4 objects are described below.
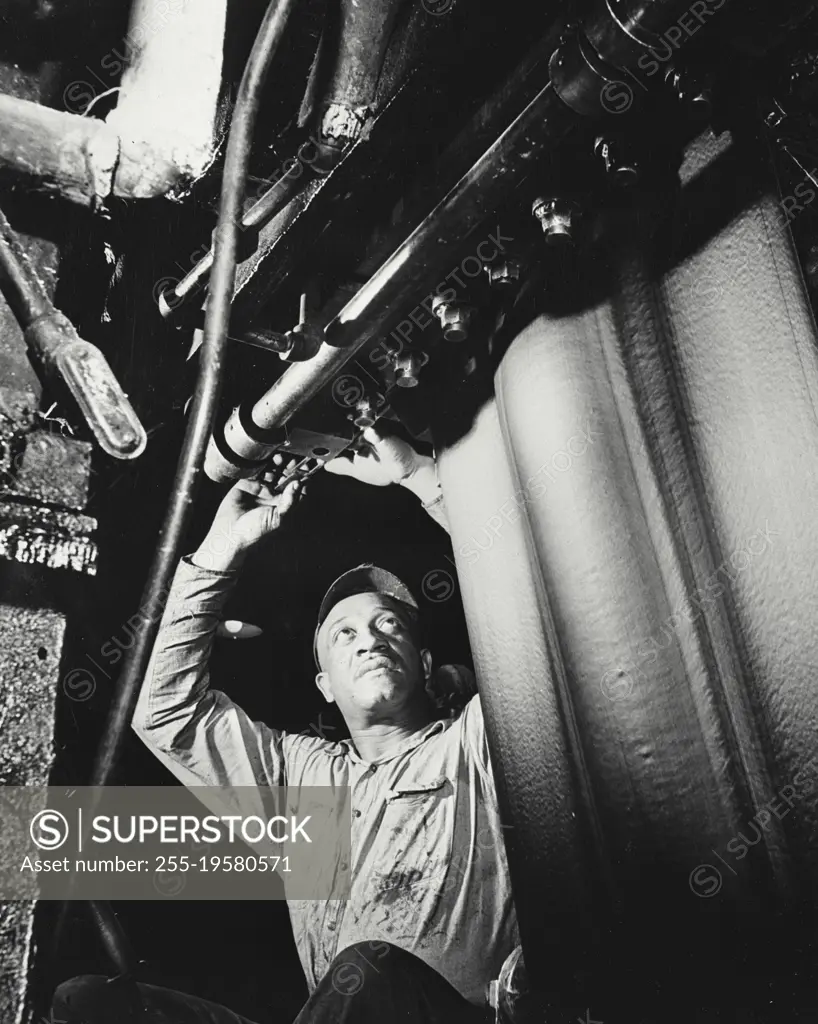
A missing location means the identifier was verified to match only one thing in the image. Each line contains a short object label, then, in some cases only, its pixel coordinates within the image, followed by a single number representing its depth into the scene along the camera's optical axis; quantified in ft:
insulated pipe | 3.30
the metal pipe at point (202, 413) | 2.59
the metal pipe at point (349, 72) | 2.67
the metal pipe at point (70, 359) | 2.64
